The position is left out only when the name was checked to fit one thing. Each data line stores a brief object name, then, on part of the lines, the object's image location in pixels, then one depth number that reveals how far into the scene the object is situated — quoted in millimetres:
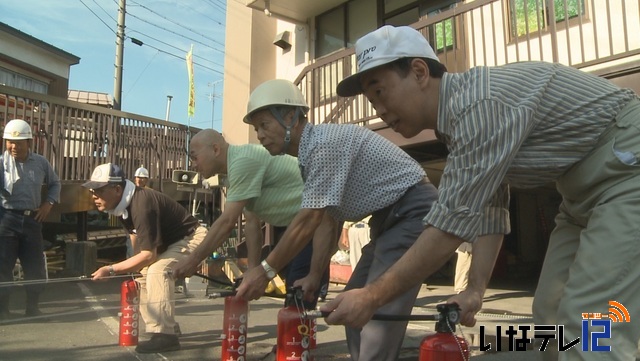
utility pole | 16156
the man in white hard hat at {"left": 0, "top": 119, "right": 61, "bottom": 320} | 5543
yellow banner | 16797
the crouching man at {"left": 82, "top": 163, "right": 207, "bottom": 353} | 4238
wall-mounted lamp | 11508
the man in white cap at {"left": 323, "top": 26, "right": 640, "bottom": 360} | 1555
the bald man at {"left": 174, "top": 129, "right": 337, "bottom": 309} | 3484
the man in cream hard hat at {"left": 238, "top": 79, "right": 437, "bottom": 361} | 2410
